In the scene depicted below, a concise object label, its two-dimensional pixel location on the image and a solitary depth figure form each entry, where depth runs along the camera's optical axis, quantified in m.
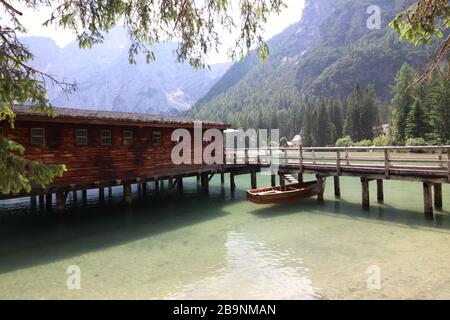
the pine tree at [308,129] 98.14
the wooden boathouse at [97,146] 15.55
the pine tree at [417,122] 56.69
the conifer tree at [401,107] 61.66
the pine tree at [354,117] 79.38
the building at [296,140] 105.01
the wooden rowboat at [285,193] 18.58
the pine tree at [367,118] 77.94
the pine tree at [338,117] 93.15
